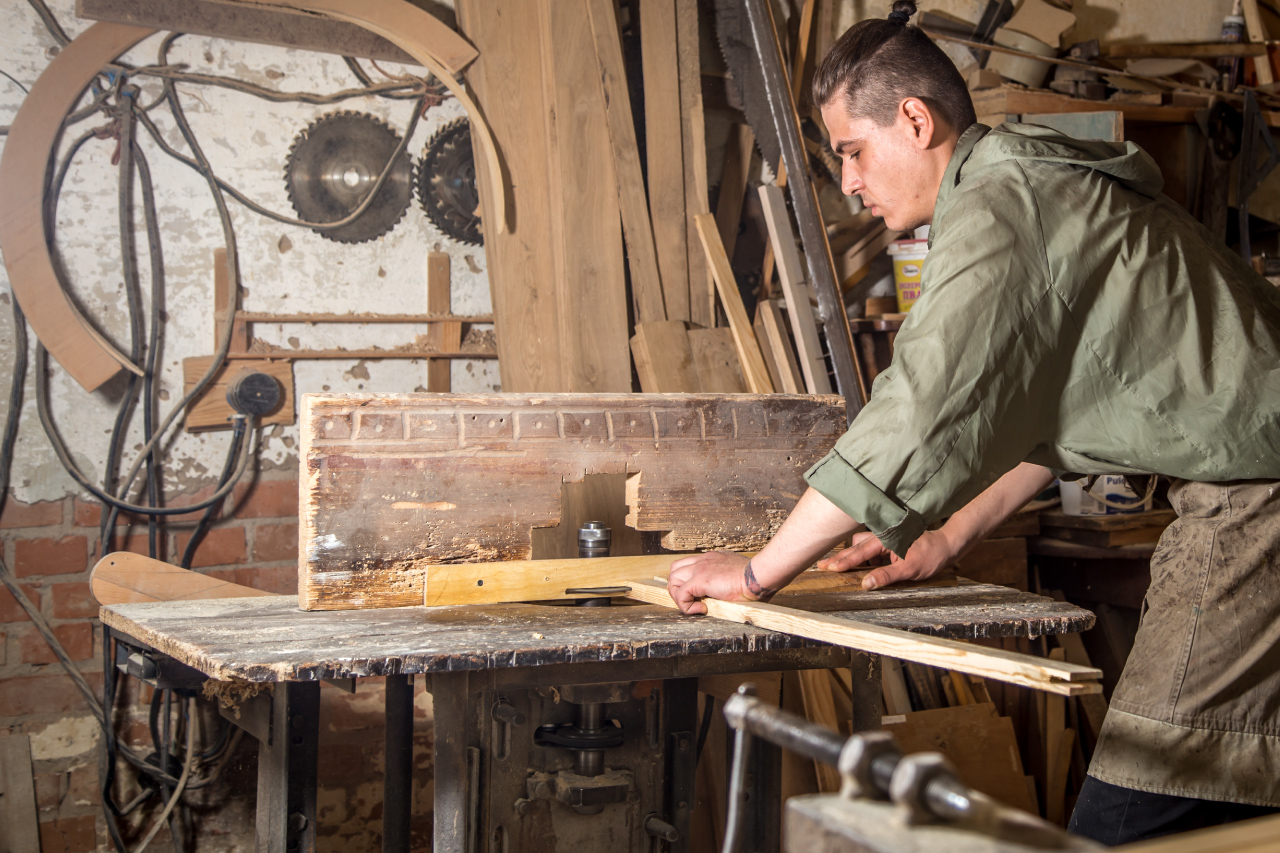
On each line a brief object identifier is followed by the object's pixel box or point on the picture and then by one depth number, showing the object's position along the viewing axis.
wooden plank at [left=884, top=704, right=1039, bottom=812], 2.72
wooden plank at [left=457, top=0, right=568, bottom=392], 2.70
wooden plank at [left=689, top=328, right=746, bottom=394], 2.65
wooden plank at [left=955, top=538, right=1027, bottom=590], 2.95
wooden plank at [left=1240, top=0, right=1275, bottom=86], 3.38
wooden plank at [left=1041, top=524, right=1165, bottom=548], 2.87
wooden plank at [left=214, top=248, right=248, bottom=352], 2.62
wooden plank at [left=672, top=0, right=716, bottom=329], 2.79
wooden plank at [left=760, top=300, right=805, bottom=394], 2.72
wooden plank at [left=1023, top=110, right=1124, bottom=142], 2.79
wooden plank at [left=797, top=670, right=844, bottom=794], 2.45
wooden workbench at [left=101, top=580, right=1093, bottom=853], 1.29
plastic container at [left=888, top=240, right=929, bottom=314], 2.81
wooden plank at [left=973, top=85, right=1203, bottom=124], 2.80
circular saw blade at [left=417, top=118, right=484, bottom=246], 2.80
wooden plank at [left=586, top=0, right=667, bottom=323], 2.71
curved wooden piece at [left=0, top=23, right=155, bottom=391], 2.40
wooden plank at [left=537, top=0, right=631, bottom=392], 2.63
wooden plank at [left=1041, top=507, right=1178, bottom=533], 2.85
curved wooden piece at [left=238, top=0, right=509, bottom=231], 2.57
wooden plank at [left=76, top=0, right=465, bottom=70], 2.49
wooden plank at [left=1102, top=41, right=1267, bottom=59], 3.25
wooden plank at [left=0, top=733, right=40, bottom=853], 2.41
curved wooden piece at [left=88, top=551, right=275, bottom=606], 1.87
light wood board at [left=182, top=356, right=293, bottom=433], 2.60
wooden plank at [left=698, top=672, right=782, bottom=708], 2.00
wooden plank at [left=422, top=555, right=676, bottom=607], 1.66
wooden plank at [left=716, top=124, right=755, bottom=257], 3.07
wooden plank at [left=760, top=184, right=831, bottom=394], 2.72
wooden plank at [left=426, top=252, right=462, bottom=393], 2.81
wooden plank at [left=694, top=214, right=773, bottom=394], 2.65
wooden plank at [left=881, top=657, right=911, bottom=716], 2.74
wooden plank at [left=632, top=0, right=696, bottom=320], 2.77
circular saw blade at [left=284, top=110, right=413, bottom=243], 2.70
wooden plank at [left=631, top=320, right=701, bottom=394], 2.59
